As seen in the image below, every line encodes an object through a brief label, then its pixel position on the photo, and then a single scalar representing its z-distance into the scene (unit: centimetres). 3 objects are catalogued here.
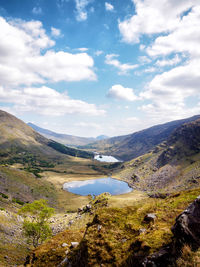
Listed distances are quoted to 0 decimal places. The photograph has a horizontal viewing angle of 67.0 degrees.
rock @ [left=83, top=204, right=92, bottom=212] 6638
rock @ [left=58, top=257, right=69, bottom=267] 1654
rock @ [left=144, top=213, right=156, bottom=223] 1538
